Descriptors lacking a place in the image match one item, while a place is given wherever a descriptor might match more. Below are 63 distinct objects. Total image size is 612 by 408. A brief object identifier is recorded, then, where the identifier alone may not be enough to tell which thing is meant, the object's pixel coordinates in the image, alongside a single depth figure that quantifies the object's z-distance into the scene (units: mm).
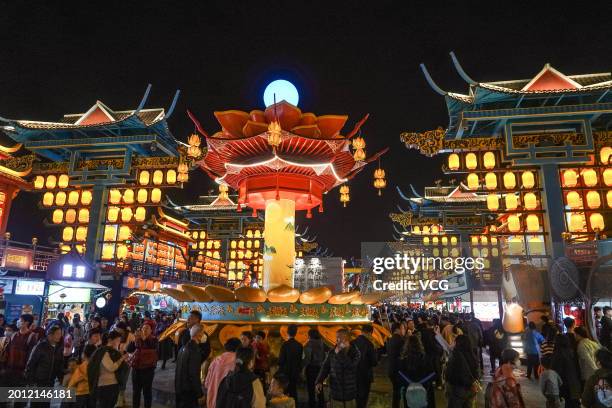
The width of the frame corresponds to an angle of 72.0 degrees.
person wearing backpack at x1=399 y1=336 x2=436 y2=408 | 6196
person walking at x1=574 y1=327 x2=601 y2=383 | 7125
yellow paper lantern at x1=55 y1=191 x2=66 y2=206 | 29652
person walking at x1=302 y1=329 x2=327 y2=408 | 8120
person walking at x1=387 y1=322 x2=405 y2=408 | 7801
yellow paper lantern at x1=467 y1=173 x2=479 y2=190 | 25000
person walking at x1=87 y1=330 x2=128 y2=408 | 6195
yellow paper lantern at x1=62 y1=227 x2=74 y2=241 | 29438
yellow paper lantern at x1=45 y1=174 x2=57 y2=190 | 29734
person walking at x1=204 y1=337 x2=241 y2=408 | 5352
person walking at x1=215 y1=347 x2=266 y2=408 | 4496
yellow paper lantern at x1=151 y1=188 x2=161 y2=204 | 28872
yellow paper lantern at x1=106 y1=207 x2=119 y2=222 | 29641
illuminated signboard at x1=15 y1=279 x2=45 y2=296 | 21047
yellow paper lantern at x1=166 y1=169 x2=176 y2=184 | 28650
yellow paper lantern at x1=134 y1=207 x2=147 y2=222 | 29672
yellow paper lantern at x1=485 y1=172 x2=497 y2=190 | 24297
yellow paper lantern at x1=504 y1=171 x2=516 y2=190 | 24125
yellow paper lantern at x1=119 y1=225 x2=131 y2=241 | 32844
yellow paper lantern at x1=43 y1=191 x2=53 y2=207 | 29578
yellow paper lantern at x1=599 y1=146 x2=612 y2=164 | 23609
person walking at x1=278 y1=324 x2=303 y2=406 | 7719
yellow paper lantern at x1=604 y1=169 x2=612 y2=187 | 23234
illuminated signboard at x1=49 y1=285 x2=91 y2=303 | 22203
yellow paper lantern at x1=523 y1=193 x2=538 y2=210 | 24141
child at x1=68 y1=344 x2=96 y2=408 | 6258
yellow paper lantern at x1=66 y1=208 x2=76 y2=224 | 29516
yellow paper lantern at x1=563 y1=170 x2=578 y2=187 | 24055
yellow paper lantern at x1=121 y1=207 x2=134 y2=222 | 29500
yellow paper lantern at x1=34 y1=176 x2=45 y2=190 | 29797
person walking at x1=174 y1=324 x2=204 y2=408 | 5988
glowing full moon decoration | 13445
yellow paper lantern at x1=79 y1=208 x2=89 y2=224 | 29303
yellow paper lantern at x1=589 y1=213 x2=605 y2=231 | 22875
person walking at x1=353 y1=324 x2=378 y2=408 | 7199
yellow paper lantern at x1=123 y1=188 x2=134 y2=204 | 29500
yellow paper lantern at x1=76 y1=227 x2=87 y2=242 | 29172
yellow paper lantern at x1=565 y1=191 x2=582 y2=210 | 23734
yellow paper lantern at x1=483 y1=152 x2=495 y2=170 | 24250
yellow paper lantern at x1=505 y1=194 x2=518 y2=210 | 24433
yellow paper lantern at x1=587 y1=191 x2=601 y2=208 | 23222
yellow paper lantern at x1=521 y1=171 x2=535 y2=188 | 23984
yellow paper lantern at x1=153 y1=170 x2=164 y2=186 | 28953
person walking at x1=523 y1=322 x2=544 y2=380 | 12000
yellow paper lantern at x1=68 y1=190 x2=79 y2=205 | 29609
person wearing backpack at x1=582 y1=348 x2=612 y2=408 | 4434
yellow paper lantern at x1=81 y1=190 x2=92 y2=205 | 29469
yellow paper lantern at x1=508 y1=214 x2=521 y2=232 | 24469
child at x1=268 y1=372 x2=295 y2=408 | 4738
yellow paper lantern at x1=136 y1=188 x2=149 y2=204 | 29114
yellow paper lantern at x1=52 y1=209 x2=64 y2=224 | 29547
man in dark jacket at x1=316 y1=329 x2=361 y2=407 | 6277
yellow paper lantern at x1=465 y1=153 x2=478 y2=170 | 24422
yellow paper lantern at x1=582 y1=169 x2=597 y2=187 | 23597
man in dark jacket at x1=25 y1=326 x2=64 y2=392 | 7023
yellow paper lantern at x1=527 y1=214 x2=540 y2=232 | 23938
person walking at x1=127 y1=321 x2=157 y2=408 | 8102
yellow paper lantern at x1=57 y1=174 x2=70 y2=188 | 29703
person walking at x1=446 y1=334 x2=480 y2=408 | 5781
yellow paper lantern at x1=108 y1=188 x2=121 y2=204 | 29623
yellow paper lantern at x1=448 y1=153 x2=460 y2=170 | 24641
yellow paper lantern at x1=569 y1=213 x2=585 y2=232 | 23750
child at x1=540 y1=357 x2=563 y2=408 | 6566
